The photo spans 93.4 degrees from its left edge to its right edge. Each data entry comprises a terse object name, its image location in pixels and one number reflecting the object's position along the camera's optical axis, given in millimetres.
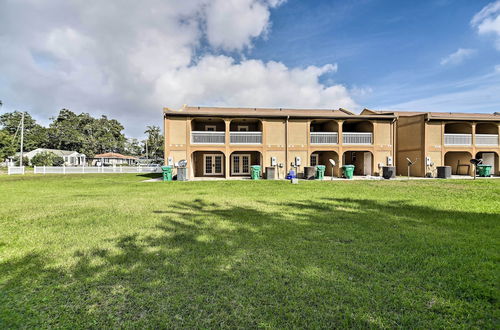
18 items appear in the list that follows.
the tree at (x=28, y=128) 52138
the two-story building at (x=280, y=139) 18062
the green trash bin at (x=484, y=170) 18703
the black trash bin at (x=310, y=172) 17562
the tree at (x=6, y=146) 33375
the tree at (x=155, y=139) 59219
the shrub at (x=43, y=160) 33469
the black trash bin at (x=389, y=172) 17297
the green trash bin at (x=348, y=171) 17844
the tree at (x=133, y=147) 71000
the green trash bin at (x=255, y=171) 17688
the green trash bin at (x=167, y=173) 16703
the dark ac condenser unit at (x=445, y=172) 17641
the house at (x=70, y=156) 48350
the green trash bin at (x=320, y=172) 17266
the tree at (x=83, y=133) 55250
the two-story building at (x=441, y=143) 19109
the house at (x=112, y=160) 48675
